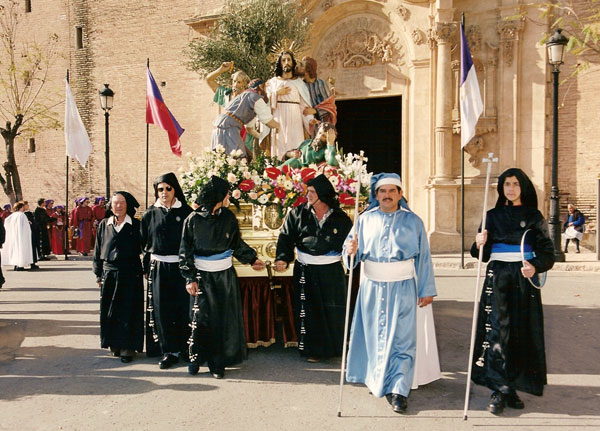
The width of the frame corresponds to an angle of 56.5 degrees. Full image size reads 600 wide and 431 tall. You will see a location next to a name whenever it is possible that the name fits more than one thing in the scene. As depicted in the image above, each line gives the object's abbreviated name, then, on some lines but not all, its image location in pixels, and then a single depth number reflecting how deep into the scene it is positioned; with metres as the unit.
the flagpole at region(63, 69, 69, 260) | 18.38
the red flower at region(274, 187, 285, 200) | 6.98
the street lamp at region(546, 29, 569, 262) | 13.77
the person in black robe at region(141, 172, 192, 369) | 6.14
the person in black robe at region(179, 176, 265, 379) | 5.70
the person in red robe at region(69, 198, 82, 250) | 19.67
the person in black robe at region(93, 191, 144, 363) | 6.34
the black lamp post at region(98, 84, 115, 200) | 16.16
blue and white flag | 8.50
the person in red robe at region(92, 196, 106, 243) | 19.80
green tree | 13.58
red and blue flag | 13.23
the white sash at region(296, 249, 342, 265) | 6.13
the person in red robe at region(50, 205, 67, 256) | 19.95
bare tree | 27.06
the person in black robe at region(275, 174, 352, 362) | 6.06
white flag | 13.59
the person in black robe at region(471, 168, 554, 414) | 4.69
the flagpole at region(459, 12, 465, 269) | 14.16
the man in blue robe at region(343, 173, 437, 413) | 4.86
